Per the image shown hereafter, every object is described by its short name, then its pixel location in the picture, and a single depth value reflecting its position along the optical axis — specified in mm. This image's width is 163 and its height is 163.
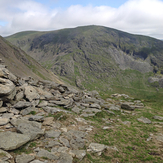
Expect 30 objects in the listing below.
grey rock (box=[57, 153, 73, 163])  10188
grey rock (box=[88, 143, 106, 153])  12875
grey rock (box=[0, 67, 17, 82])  21195
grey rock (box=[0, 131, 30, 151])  9788
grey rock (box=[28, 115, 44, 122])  15948
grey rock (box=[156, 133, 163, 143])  16850
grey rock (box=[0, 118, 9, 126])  13545
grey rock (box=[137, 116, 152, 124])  23653
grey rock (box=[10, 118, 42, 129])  14033
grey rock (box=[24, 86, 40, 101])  22225
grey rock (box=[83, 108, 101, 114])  25491
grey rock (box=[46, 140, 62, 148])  11889
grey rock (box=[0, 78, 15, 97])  17244
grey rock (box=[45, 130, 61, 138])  13416
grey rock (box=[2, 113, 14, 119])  15567
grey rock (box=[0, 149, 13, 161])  8632
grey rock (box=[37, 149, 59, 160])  10266
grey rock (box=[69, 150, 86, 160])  11323
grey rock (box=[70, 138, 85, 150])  12954
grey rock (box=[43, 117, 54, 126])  16000
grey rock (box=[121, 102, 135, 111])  31742
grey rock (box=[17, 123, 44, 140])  12233
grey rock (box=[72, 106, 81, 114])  24344
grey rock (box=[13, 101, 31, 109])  18933
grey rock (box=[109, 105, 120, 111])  29588
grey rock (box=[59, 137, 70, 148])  12790
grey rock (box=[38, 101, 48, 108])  21762
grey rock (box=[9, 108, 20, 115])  17403
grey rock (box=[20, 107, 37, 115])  18016
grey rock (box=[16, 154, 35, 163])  9120
